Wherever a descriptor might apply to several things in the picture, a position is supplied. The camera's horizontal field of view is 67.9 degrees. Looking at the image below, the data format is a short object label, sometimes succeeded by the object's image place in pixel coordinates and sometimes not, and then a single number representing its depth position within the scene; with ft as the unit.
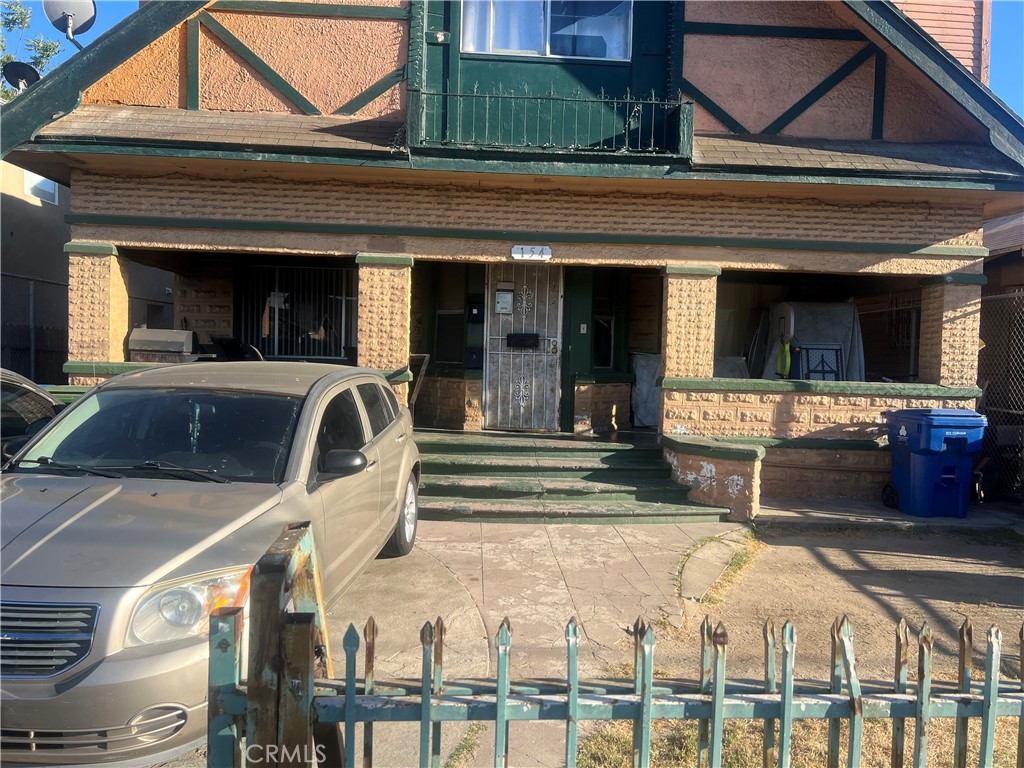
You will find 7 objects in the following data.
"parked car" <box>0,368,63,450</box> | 20.67
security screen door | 34.88
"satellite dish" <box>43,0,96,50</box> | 33.19
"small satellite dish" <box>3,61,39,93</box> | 32.65
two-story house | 28.17
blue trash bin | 26.84
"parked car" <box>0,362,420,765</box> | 9.79
